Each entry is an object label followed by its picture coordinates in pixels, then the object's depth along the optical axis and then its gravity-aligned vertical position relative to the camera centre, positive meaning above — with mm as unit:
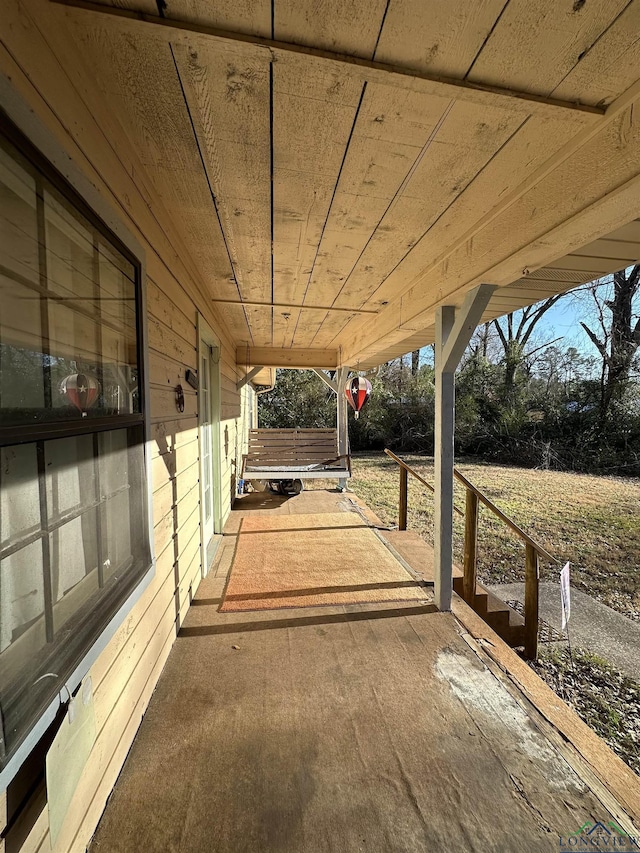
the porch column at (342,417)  5414 -83
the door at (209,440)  2738 -256
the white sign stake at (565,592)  2090 -1093
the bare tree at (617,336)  10469 +2317
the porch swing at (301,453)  4684 -614
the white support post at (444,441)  2225 -200
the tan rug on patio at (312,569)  2410 -1265
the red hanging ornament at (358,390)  4578 +286
